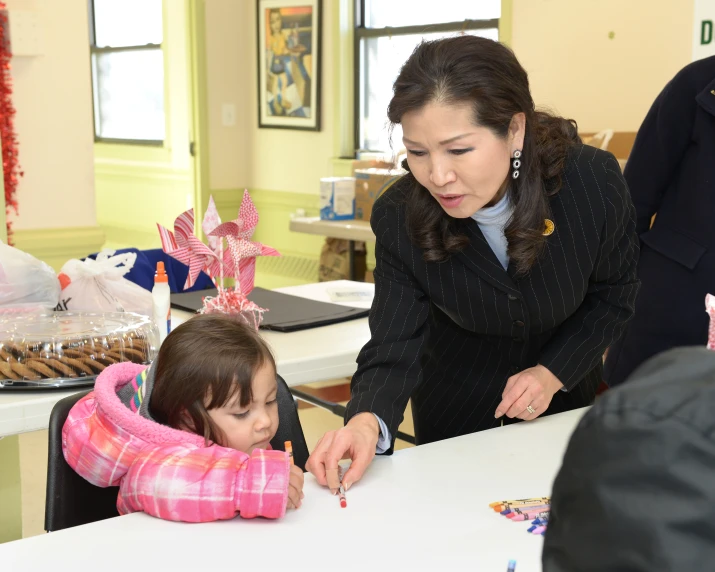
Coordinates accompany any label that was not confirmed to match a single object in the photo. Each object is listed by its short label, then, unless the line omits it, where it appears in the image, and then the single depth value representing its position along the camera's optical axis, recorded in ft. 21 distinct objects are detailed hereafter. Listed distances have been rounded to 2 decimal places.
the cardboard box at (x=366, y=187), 14.96
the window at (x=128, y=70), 22.41
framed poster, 18.52
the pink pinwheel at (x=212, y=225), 6.79
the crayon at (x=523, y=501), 4.31
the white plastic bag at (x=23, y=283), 7.11
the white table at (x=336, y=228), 14.37
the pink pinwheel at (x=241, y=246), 6.79
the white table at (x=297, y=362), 5.87
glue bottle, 6.84
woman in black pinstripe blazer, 4.68
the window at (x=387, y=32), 16.07
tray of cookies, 6.15
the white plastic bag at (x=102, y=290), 7.32
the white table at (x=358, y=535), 3.73
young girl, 4.11
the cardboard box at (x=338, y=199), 15.26
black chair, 4.69
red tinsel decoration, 13.42
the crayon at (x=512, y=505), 4.25
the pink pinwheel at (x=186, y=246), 6.78
